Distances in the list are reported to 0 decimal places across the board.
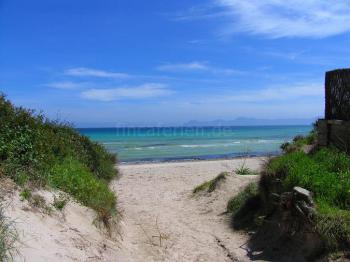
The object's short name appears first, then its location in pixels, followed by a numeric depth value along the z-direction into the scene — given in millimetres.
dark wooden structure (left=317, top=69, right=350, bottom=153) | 10711
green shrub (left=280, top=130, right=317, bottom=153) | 13881
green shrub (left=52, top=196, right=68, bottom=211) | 7544
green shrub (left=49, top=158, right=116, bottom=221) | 8508
